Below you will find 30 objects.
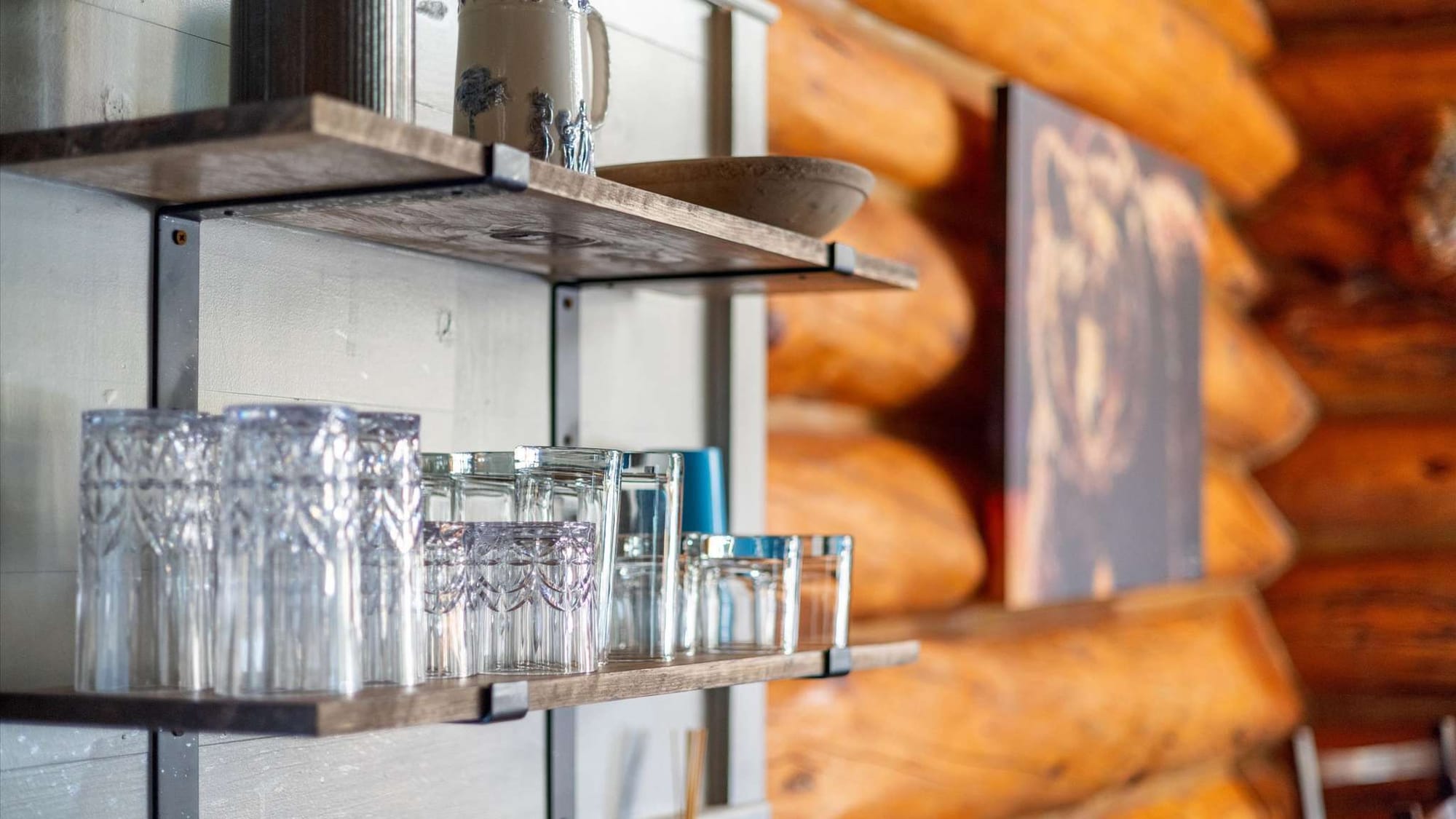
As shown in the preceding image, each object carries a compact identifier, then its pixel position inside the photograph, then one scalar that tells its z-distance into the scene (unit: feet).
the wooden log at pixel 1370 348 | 14.59
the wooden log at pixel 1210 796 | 12.45
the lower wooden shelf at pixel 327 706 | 5.91
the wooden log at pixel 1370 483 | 14.58
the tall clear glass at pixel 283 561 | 6.08
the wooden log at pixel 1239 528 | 13.69
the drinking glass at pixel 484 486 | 6.85
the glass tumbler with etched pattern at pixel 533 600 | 6.61
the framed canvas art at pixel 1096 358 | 10.41
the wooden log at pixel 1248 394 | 13.87
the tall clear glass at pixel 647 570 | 7.11
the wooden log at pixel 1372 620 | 14.34
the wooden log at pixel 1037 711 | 9.26
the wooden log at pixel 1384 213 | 14.14
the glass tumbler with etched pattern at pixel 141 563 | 6.15
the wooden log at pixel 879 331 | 9.17
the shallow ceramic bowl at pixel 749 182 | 7.17
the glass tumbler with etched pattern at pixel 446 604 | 6.47
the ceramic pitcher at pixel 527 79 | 6.61
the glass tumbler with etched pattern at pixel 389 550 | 6.24
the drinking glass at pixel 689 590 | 7.23
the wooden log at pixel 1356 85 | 14.59
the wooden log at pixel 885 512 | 9.14
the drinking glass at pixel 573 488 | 6.81
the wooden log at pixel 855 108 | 9.05
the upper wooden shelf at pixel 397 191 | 5.94
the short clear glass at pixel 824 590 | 7.52
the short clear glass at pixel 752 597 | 7.36
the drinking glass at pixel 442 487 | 6.85
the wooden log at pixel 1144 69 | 10.72
